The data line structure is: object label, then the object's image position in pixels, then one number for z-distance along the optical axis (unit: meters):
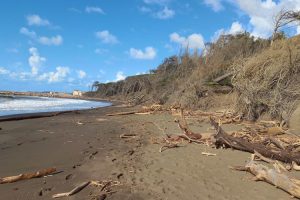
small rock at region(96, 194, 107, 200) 3.64
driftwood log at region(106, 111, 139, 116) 13.87
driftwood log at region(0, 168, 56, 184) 4.18
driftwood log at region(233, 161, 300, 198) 3.77
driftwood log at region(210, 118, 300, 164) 5.19
